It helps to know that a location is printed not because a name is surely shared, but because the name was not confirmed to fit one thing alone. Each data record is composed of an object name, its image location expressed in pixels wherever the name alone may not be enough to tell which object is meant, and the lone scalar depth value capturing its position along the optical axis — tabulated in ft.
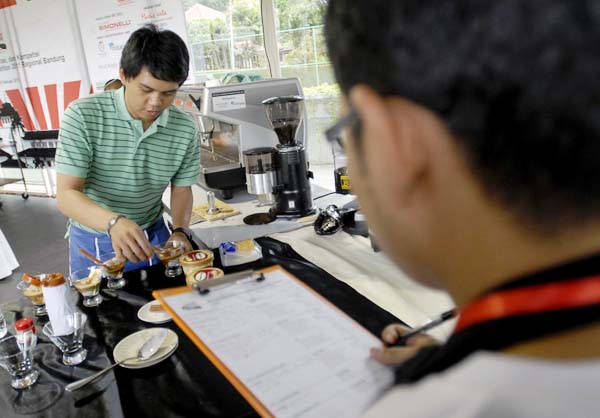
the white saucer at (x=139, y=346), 3.23
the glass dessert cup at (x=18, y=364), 3.23
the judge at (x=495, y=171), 1.01
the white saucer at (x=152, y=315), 3.80
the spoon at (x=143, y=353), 3.07
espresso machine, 7.11
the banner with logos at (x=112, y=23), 14.15
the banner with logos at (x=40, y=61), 17.11
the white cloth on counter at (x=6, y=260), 11.84
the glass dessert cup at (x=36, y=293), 4.25
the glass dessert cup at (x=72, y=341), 3.43
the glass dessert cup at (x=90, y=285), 4.26
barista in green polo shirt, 5.23
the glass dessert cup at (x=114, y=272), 4.51
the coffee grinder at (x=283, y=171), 6.16
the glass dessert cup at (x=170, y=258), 4.73
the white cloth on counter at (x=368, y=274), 3.68
